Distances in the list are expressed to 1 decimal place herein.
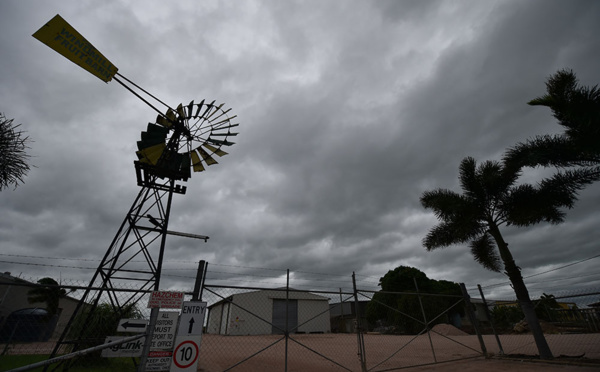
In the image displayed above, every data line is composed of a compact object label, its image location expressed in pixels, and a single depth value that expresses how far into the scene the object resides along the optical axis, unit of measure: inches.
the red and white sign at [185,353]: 183.2
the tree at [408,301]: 1021.2
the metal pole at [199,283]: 222.2
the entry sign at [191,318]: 191.3
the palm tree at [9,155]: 431.5
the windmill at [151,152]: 221.1
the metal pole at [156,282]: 165.5
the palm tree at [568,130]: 337.4
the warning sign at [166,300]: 171.2
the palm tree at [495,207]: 427.5
